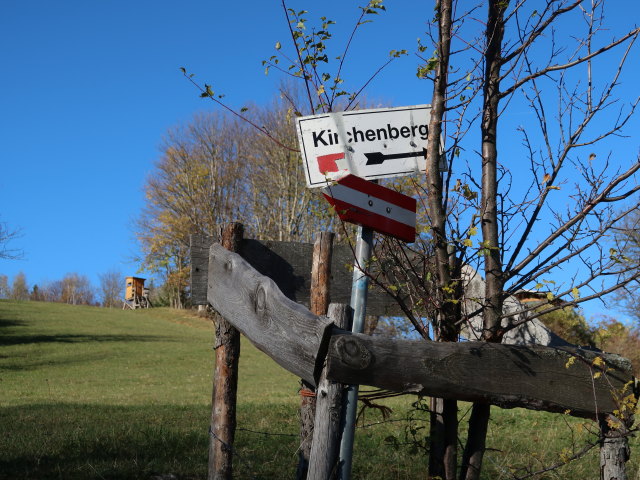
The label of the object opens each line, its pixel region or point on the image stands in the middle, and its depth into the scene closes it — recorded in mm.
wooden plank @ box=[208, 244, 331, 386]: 2945
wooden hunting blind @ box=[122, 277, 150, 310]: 62000
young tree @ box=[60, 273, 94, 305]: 79494
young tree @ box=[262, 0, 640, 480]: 3539
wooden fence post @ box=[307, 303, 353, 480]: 2836
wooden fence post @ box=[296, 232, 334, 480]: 4840
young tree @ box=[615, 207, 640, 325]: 3418
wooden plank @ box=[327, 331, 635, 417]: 2854
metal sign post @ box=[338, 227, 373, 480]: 3184
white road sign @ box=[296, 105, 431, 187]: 3850
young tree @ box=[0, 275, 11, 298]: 78312
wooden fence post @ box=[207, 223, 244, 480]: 5062
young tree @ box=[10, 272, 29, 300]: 81688
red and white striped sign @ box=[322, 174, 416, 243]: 3654
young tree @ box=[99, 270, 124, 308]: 73000
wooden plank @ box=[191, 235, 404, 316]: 5148
